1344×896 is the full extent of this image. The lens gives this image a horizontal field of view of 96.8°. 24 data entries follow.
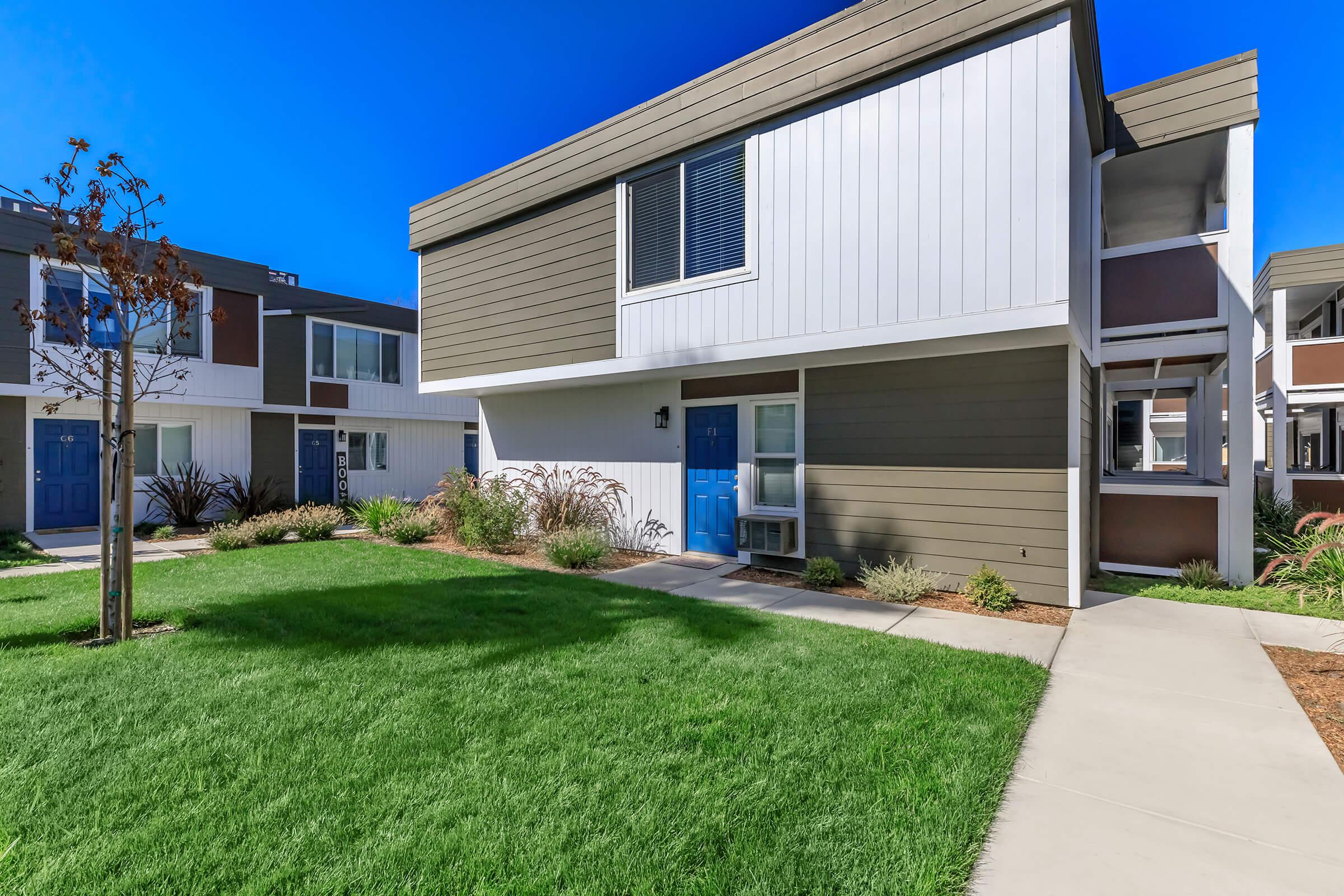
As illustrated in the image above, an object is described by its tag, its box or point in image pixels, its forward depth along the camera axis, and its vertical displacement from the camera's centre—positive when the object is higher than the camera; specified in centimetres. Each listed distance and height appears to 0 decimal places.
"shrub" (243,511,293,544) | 934 -128
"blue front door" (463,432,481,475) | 1756 -13
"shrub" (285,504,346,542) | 999 -126
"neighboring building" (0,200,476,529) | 1020 +86
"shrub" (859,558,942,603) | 589 -135
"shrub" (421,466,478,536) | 936 -82
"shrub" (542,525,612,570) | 736 -125
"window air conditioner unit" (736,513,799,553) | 710 -103
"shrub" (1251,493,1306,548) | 847 -105
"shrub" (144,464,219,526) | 1131 -93
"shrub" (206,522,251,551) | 880 -135
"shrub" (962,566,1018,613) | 555 -135
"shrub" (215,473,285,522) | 1128 -98
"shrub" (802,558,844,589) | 657 -139
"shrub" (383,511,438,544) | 945 -127
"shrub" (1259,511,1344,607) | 530 -117
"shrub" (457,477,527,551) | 850 -103
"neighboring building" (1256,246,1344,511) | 1035 +159
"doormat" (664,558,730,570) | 757 -149
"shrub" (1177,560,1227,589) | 647 -139
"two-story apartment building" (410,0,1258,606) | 516 +168
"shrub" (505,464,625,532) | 870 -79
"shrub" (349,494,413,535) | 1029 -114
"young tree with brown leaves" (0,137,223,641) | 413 +116
